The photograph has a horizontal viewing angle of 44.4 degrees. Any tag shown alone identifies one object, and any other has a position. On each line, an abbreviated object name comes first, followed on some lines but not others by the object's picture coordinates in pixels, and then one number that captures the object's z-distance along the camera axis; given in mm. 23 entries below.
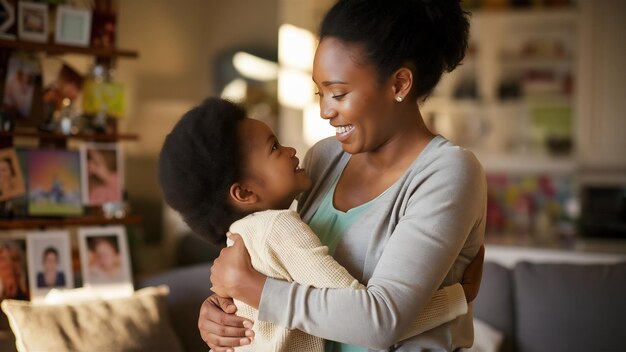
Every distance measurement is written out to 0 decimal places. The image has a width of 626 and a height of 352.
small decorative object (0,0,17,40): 2658
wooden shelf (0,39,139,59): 2621
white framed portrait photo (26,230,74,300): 2692
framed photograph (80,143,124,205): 2846
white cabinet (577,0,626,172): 5312
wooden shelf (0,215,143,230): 2629
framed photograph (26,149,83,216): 2713
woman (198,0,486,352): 1207
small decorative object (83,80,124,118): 2910
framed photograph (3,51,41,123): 2660
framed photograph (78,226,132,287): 2859
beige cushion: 2395
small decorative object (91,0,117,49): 2926
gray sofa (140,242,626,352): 2885
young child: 1315
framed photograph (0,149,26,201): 2611
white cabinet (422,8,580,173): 5848
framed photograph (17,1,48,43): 2703
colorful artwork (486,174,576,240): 5922
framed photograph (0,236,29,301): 2617
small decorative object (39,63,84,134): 2803
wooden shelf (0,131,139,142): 2633
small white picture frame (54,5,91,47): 2814
